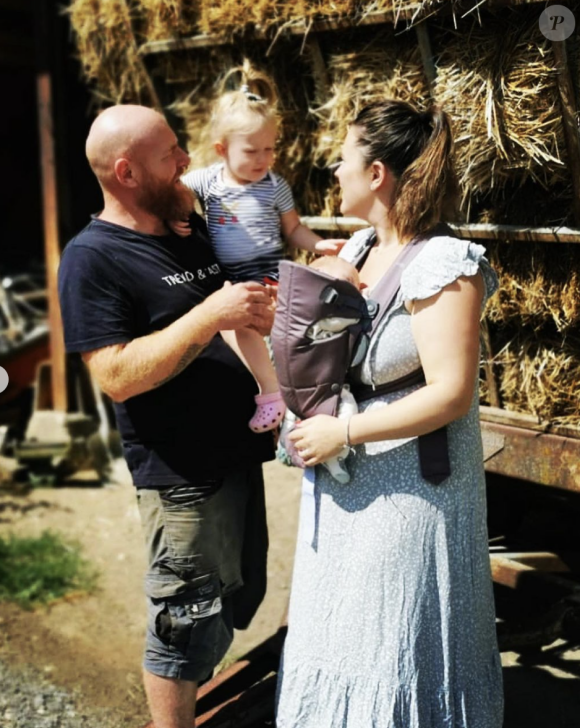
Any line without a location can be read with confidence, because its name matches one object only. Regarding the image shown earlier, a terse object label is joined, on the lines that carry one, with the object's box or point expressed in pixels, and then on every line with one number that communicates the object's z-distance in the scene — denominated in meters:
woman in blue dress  2.10
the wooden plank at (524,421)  2.77
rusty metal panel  2.74
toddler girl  2.80
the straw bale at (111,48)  3.56
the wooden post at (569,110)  2.30
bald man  2.41
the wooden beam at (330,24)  2.42
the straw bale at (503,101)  2.39
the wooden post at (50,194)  5.75
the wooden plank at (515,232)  2.50
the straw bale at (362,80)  2.70
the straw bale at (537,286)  2.62
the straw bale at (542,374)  2.74
